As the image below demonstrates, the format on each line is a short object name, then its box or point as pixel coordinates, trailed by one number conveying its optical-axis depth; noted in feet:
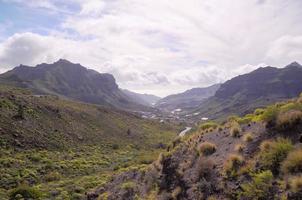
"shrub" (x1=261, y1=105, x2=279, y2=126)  55.06
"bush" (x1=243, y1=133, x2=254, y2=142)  54.90
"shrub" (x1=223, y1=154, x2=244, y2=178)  49.16
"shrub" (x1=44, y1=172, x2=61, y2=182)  118.52
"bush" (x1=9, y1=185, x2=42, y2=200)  86.01
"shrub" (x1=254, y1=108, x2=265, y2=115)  71.04
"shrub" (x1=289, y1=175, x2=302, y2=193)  36.88
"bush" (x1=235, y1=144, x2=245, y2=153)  53.93
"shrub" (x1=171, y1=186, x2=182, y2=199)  54.85
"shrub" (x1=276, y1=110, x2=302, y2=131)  49.85
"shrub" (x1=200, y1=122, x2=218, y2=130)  82.07
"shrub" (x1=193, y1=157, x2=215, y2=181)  53.62
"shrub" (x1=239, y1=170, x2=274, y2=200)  40.12
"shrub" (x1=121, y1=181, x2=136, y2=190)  73.44
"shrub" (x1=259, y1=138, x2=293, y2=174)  43.66
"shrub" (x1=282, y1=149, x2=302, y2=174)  40.24
